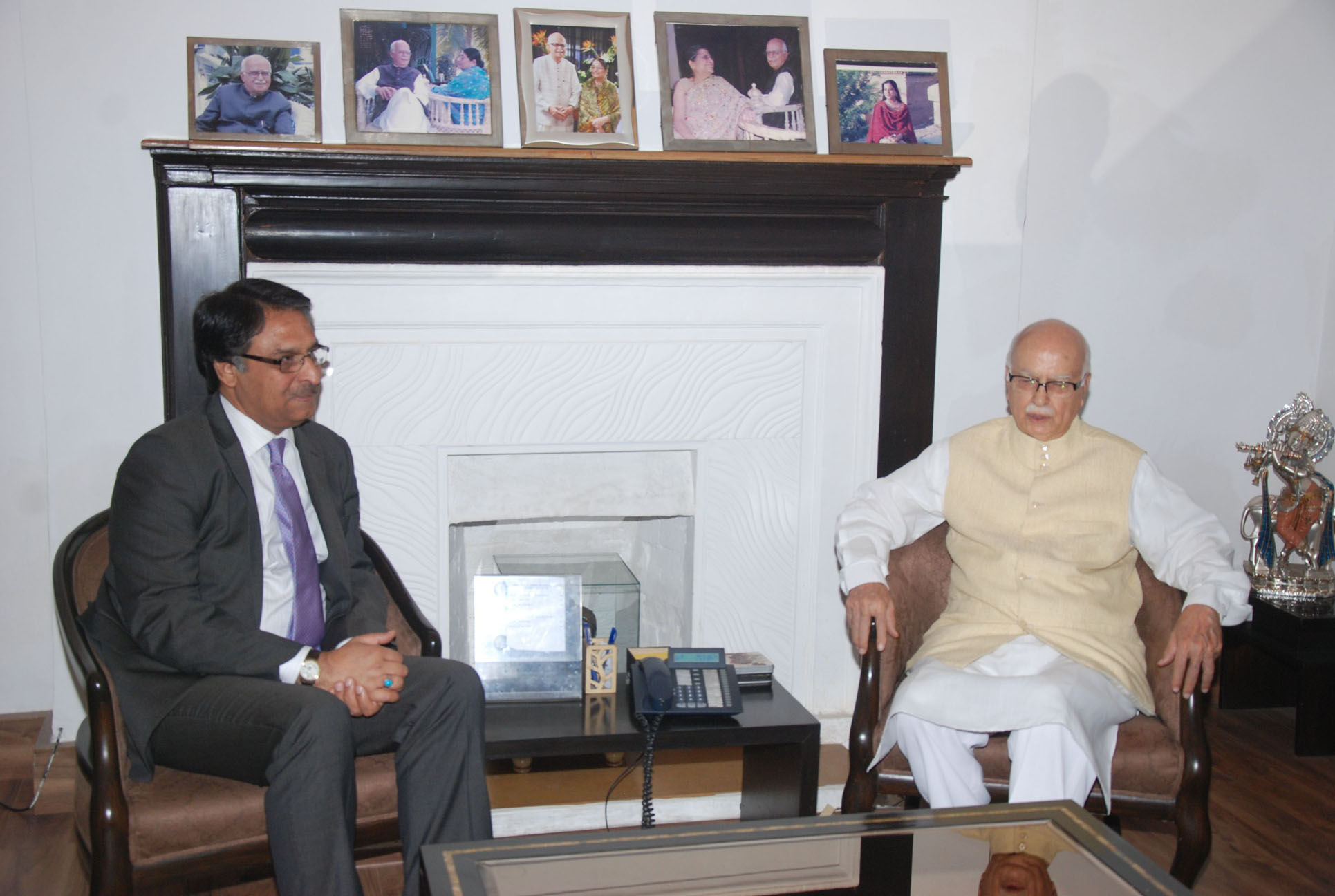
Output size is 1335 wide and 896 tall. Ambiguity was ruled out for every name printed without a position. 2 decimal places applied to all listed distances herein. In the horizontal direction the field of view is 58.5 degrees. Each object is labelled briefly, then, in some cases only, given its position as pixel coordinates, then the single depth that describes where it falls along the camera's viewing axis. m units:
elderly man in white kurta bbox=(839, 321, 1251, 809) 2.46
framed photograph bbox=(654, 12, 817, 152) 3.12
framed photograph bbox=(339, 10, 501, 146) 2.93
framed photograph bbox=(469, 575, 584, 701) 2.69
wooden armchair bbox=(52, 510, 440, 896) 2.07
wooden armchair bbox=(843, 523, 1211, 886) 2.44
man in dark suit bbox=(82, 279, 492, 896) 2.16
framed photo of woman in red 3.23
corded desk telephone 2.59
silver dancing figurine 3.46
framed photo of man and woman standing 3.02
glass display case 2.90
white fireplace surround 3.07
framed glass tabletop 1.91
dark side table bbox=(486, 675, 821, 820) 2.51
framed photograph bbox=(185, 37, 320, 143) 2.85
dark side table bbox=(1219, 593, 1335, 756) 3.29
